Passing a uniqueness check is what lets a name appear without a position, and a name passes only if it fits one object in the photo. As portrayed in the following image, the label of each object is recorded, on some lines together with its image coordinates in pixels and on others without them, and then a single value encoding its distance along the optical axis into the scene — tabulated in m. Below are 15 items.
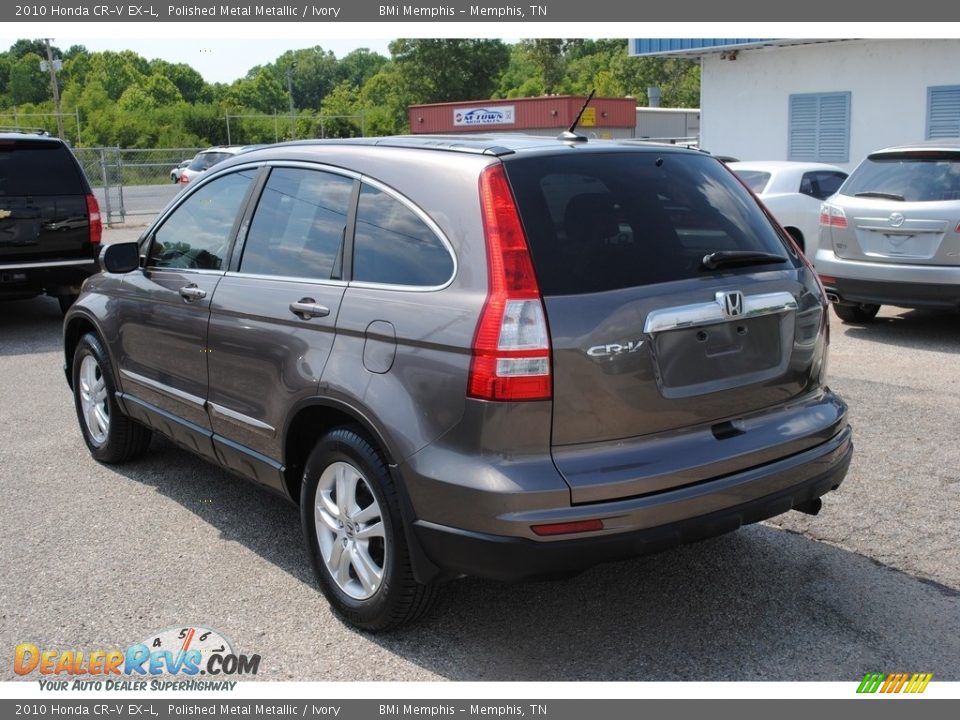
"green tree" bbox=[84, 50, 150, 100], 96.25
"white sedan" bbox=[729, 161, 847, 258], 12.66
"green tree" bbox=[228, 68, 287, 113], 113.12
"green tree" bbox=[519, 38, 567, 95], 106.00
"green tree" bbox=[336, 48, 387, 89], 133.50
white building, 18.17
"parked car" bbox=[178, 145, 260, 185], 30.34
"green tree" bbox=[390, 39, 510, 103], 84.69
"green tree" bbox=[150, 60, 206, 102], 109.62
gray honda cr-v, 3.17
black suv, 9.78
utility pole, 45.84
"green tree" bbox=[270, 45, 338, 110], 135.50
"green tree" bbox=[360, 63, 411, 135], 64.31
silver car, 8.71
